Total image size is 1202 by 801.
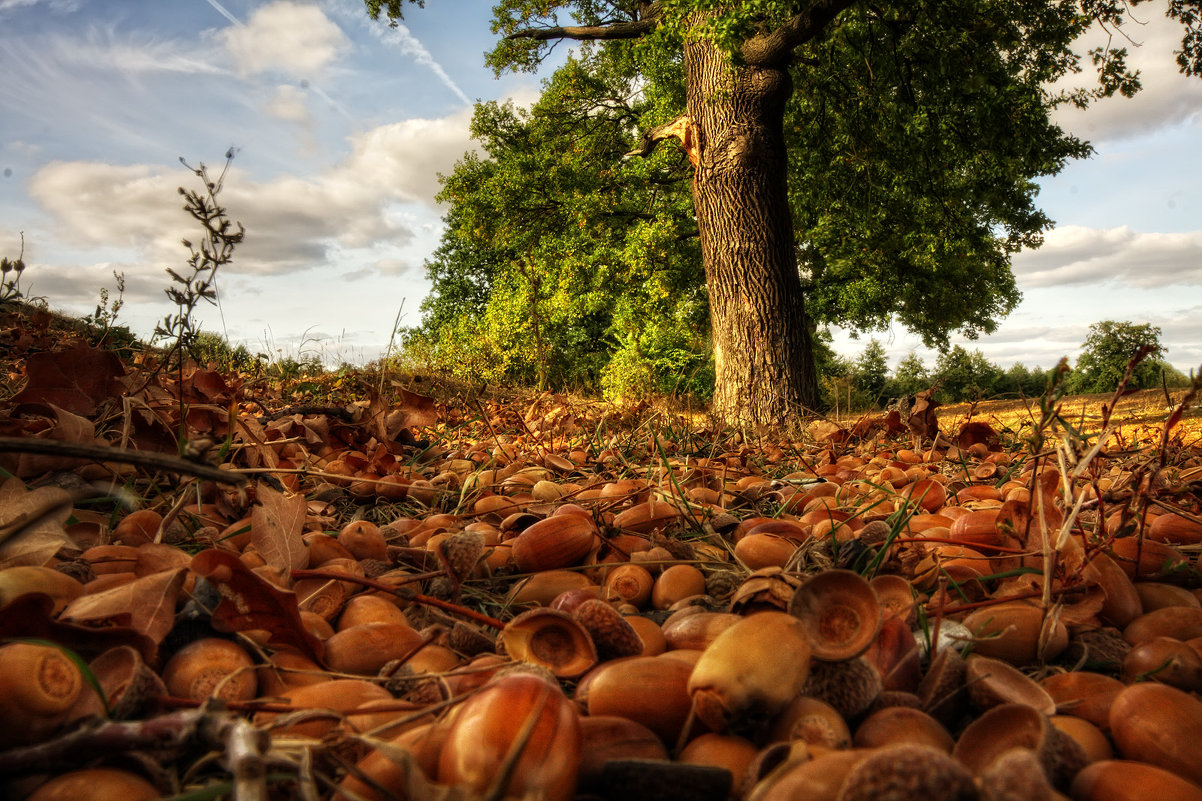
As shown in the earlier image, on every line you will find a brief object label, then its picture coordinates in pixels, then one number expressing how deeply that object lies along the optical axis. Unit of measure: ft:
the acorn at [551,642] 0.48
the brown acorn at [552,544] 0.72
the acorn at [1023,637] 0.55
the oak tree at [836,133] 12.47
